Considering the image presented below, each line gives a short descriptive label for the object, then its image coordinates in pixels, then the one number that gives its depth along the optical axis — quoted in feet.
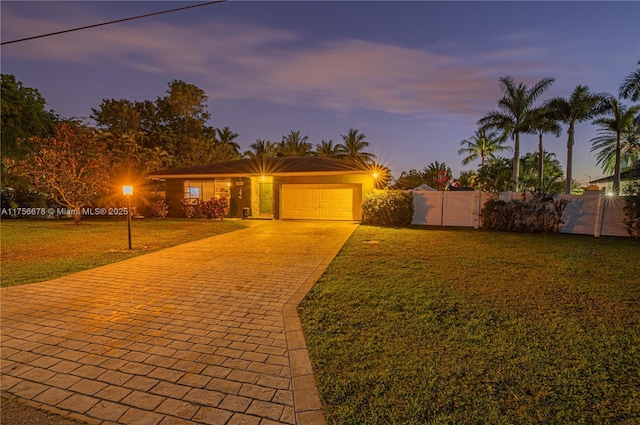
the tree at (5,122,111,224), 41.86
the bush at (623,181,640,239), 34.01
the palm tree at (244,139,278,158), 127.75
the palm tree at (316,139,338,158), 124.57
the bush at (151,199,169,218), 59.87
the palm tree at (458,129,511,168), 134.21
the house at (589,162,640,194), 88.90
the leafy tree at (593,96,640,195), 67.51
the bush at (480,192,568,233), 38.63
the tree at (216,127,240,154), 128.40
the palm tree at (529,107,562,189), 77.71
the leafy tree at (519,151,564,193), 100.05
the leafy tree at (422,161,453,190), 102.37
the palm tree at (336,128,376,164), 119.34
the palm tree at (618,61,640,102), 54.85
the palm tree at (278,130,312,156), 127.54
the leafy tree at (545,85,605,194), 70.38
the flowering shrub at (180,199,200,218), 58.01
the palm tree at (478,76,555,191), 81.61
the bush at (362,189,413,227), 44.96
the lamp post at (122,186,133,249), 27.30
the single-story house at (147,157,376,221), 53.88
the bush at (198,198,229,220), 54.60
